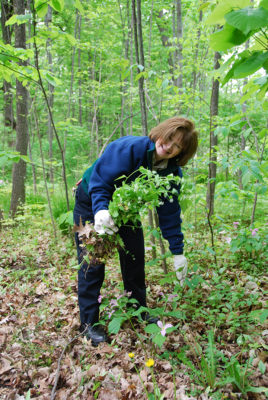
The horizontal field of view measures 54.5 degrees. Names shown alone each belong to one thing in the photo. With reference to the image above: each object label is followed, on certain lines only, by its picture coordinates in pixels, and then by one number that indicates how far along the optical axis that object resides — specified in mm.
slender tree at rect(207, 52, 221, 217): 3120
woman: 1869
